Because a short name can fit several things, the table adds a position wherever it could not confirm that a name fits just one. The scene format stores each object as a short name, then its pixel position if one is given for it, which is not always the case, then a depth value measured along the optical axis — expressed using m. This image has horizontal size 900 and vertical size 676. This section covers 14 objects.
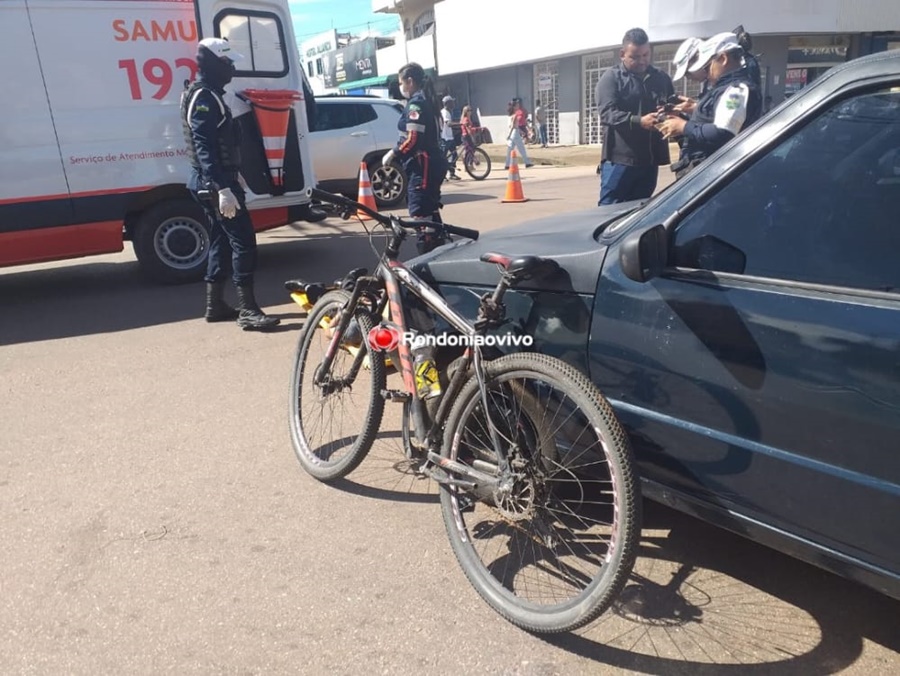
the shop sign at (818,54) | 24.22
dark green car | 1.90
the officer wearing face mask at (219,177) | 5.22
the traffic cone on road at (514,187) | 12.05
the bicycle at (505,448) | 2.21
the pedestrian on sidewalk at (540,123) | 27.02
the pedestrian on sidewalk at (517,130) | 17.19
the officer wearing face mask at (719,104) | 4.02
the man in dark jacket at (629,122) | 5.23
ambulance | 6.21
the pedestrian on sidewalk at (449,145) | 16.39
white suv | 11.16
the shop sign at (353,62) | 40.94
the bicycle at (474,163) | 16.39
